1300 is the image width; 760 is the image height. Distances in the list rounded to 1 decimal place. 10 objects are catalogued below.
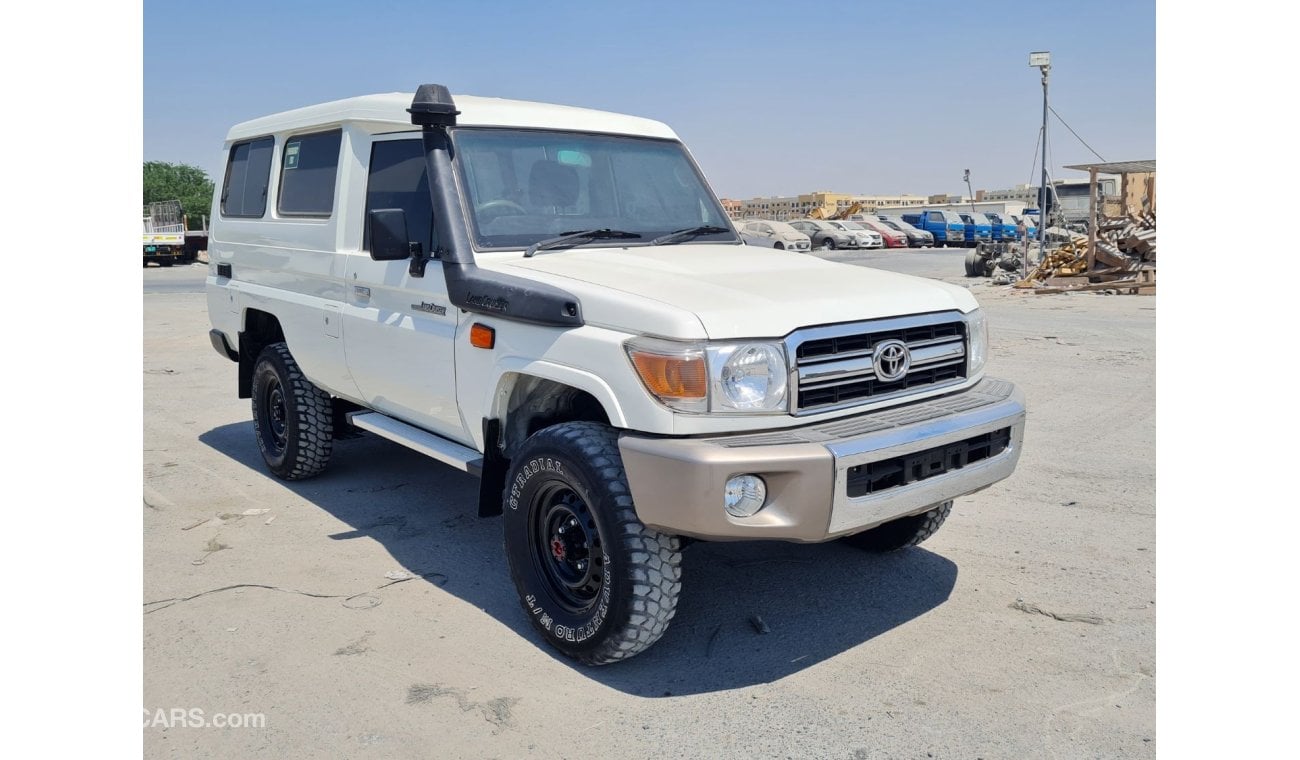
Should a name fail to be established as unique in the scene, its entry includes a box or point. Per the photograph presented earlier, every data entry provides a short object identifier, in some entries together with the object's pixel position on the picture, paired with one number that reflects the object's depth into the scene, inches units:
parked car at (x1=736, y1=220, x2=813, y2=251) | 1316.4
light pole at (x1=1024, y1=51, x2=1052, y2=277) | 860.6
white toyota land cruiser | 138.5
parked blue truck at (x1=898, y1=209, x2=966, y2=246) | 1738.4
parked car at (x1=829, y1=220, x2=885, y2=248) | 1567.4
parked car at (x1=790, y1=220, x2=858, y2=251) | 1541.6
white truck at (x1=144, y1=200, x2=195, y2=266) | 1186.6
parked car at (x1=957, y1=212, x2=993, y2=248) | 1722.4
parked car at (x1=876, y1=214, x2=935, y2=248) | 1685.5
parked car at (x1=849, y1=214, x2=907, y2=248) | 1637.2
